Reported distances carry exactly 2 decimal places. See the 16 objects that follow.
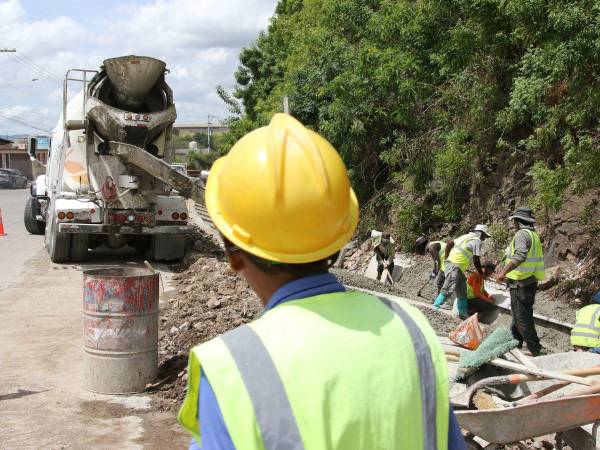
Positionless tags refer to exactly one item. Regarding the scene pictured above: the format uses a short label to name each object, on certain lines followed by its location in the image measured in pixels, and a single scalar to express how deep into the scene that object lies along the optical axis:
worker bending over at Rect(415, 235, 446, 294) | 11.96
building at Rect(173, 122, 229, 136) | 152.38
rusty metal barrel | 6.14
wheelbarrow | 3.83
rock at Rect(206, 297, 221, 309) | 8.66
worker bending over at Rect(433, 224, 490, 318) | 10.09
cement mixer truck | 12.54
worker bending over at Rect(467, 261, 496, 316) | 10.11
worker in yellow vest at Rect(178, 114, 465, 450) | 1.43
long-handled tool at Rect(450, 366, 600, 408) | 4.04
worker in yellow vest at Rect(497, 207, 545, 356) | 8.15
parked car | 51.22
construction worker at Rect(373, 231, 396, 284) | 14.02
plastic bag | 5.21
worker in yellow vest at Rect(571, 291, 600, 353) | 5.70
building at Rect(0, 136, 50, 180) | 75.03
